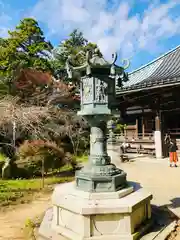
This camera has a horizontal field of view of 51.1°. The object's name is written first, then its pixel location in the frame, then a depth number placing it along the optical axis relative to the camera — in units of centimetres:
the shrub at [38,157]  846
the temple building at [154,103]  1116
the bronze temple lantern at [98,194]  313
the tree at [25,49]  1534
